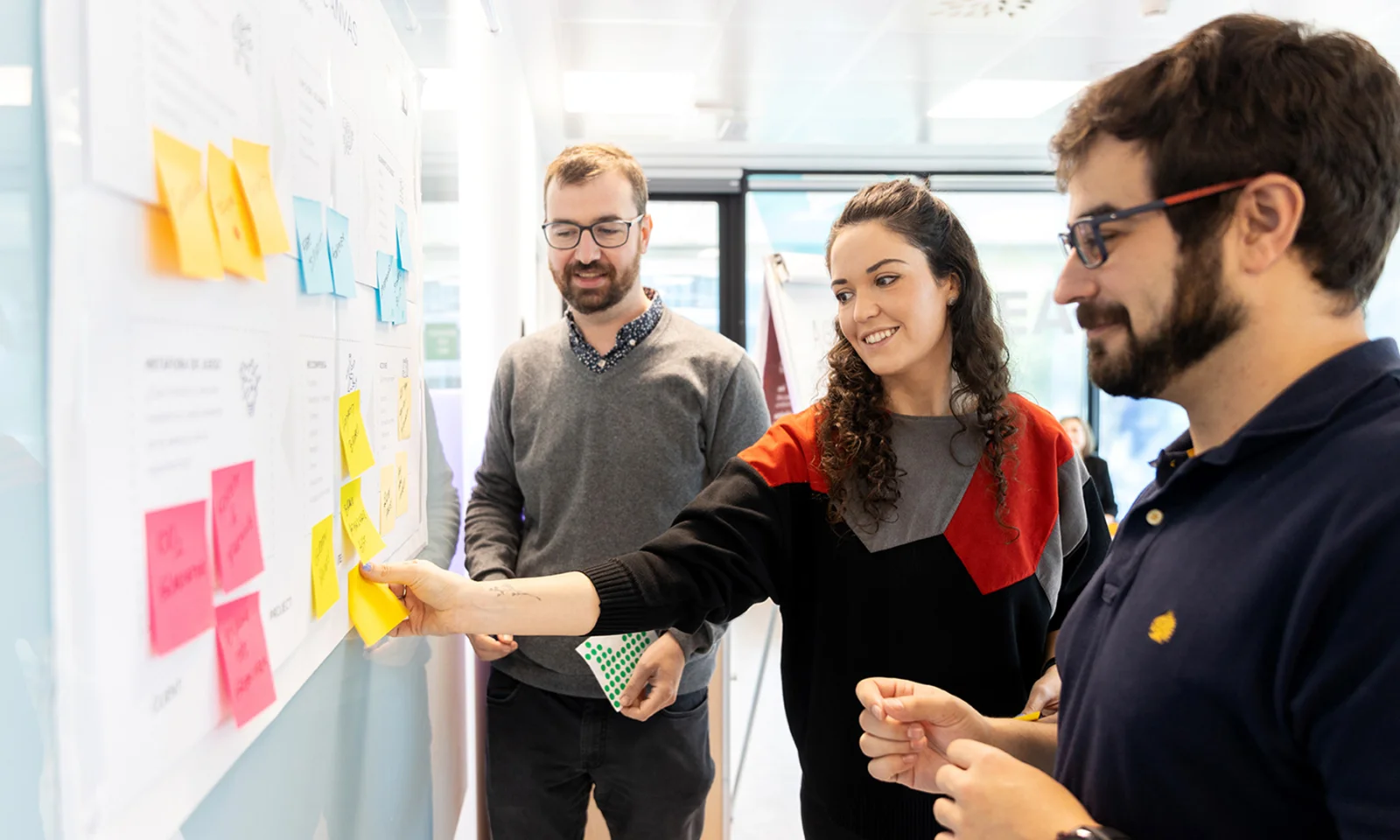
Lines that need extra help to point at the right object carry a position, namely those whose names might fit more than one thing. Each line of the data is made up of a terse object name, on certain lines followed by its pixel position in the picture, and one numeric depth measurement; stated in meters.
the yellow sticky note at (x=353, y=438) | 0.91
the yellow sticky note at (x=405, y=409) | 1.18
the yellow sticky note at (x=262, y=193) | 0.64
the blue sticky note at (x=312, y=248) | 0.77
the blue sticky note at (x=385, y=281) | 1.05
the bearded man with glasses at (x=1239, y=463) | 0.57
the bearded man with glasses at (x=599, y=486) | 1.54
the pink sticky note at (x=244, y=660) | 0.62
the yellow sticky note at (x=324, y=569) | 0.82
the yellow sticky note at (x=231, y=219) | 0.59
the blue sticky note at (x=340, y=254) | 0.86
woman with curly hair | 1.16
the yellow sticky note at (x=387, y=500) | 1.08
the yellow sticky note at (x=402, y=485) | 1.15
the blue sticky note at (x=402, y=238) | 1.14
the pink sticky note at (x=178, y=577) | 0.52
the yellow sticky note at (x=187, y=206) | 0.52
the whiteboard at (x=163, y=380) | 0.44
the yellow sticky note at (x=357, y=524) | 0.92
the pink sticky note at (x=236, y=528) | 0.61
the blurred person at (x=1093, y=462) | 4.52
